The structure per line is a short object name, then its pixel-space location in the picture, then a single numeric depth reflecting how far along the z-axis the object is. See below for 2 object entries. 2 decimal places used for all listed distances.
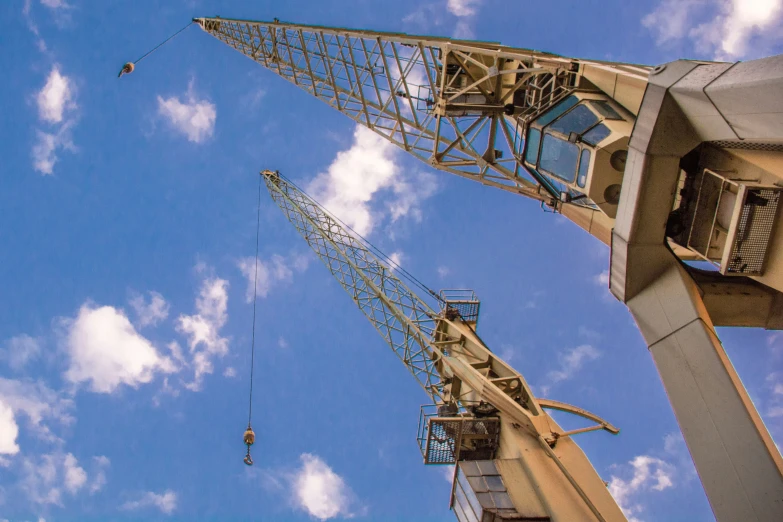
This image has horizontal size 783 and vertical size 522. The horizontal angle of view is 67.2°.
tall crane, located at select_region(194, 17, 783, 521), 9.74
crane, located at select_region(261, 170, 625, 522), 21.53
